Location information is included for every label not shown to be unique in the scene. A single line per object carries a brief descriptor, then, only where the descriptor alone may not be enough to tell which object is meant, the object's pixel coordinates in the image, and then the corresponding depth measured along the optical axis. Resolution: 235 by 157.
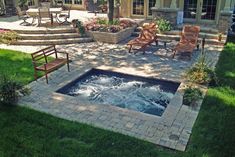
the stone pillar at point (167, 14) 11.70
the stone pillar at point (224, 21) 10.60
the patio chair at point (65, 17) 12.21
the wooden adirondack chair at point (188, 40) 8.92
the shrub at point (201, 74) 6.82
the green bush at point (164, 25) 11.29
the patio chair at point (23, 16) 12.34
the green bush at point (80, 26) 10.97
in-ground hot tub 6.24
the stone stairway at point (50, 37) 10.69
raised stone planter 10.65
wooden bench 6.93
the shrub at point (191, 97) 5.92
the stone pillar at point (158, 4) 12.19
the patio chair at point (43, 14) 11.73
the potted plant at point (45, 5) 13.30
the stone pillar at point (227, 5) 10.95
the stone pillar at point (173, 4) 11.80
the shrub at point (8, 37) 10.71
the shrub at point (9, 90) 5.80
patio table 11.80
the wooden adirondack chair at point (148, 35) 9.86
